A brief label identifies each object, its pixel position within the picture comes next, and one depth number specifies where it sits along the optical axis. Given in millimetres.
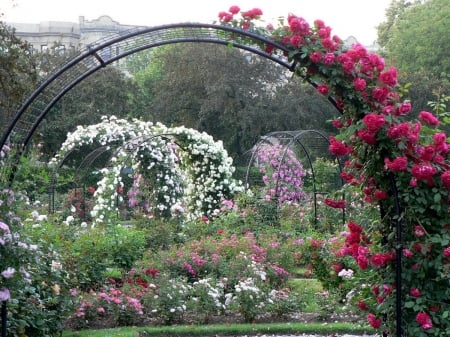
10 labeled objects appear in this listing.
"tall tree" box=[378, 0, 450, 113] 26328
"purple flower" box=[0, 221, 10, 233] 4028
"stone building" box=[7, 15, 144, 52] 48188
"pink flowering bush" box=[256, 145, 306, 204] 14047
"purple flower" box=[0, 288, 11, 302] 4133
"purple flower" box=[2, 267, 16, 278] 4075
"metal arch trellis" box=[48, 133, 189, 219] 12547
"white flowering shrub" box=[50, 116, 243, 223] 12883
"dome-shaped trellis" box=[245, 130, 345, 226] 13234
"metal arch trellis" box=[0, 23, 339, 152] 4316
